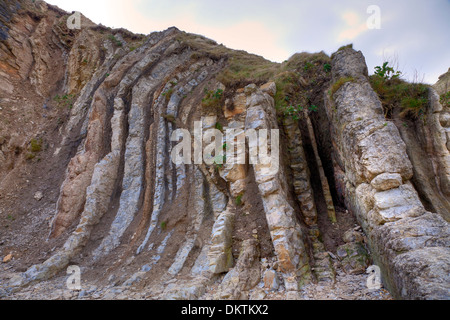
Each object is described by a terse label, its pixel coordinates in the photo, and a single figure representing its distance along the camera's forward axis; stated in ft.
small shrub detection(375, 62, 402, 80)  27.42
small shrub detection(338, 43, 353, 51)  29.19
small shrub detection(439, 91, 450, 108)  23.03
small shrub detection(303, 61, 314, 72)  37.50
